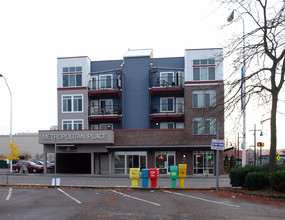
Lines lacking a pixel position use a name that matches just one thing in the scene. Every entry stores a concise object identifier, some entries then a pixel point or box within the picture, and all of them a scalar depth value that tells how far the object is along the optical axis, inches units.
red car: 1471.1
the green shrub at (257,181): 606.5
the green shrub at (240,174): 656.4
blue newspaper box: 674.2
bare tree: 607.5
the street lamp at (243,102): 624.7
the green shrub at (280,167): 670.6
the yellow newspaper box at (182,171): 687.7
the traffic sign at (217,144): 664.4
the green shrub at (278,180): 562.6
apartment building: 1305.4
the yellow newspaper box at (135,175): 690.8
